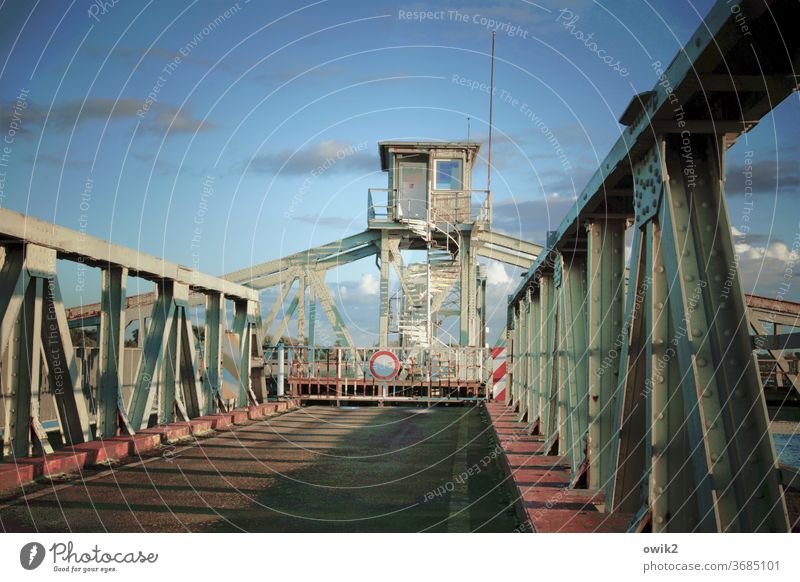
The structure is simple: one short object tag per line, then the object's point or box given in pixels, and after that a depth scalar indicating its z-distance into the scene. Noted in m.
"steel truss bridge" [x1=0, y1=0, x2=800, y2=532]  4.62
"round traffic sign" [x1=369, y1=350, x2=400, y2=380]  28.58
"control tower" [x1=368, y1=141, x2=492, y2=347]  37.69
